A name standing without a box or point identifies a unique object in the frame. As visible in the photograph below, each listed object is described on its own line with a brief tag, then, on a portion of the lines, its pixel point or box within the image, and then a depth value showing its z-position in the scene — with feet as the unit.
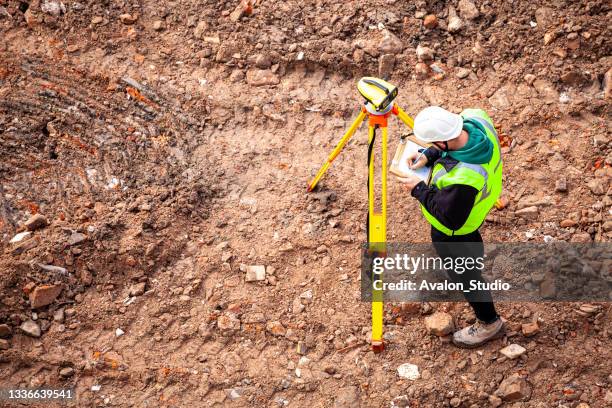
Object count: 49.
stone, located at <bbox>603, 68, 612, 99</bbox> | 35.22
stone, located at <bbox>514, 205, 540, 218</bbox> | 31.73
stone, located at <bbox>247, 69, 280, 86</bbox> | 39.29
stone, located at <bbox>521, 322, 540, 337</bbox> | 27.58
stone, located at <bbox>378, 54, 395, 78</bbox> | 38.42
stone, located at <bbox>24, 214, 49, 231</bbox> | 32.01
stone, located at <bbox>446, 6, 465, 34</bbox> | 39.04
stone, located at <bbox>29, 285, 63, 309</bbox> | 29.60
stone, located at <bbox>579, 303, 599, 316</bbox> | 27.81
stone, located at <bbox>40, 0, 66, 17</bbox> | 41.16
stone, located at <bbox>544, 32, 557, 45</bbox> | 37.24
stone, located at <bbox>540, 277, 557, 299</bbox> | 28.94
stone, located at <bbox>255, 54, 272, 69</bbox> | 39.40
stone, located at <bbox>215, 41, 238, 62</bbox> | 39.93
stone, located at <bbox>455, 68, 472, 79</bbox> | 38.14
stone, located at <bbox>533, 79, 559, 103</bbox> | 36.22
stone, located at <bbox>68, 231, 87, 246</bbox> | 31.09
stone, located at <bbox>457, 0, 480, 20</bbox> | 39.29
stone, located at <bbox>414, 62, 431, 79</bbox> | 38.37
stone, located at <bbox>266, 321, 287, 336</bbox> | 29.07
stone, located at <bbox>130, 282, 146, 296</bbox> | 30.50
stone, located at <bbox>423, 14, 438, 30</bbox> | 39.24
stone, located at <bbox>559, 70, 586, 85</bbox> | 35.99
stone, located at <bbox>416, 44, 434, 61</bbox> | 38.60
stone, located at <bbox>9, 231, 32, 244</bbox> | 31.65
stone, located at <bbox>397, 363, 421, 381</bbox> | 27.17
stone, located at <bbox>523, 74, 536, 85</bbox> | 36.90
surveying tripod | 25.36
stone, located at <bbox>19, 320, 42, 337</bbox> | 29.07
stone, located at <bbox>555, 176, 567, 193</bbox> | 32.09
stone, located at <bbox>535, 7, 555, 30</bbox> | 37.86
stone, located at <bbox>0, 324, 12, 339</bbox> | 28.71
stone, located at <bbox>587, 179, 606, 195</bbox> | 31.58
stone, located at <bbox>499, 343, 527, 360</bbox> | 27.02
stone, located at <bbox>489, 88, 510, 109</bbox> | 36.65
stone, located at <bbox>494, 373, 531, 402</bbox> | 25.80
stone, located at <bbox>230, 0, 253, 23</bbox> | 40.86
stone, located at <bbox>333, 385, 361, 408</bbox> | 26.55
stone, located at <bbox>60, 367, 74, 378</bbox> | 27.76
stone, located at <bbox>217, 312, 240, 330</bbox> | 29.27
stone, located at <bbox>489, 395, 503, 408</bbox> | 25.82
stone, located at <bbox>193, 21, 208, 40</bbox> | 41.06
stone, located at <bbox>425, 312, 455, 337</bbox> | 27.86
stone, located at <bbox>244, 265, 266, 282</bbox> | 30.96
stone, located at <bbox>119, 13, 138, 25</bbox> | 41.45
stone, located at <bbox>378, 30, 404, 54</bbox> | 38.88
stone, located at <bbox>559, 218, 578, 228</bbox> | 30.94
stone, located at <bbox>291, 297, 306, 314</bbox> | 29.73
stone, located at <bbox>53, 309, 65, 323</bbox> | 29.73
